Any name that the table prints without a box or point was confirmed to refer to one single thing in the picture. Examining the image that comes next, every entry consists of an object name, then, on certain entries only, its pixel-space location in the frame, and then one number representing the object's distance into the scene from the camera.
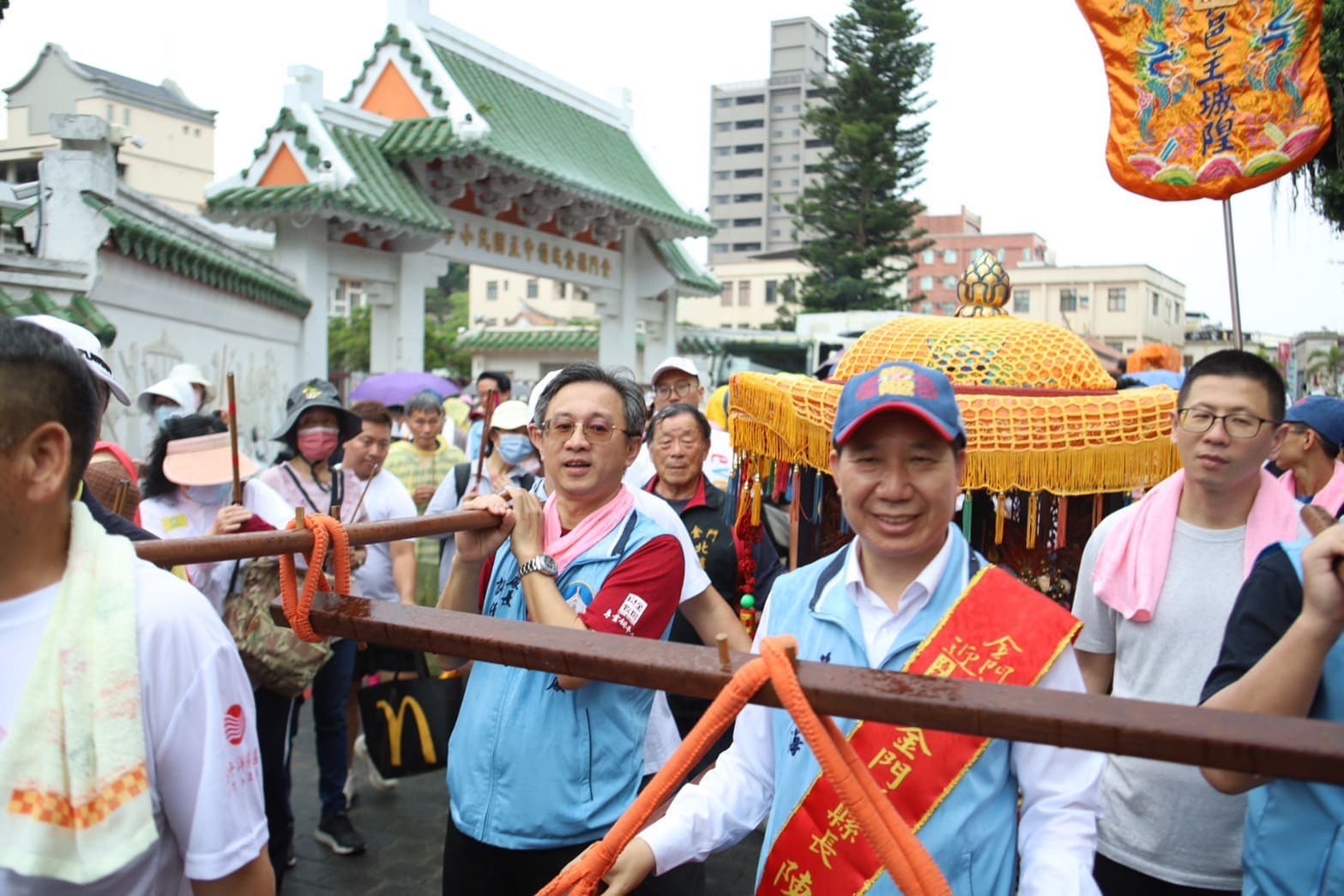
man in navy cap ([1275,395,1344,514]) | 3.94
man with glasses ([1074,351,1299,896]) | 2.14
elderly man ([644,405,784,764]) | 3.98
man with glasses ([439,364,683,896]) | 2.19
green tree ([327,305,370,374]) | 33.53
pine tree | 26.91
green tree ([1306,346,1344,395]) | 28.82
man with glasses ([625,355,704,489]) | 5.76
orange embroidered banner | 3.09
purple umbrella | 7.98
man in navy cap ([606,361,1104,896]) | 1.53
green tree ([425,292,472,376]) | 33.56
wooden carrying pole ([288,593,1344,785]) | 1.06
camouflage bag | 3.35
